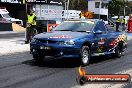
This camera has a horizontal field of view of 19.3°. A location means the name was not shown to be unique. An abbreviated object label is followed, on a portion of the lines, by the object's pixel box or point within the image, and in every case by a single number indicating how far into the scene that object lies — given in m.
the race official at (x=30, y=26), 21.83
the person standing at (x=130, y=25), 39.45
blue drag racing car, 12.43
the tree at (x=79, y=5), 106.81
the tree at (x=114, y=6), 108.59
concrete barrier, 42.06
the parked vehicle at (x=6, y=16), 46.11
